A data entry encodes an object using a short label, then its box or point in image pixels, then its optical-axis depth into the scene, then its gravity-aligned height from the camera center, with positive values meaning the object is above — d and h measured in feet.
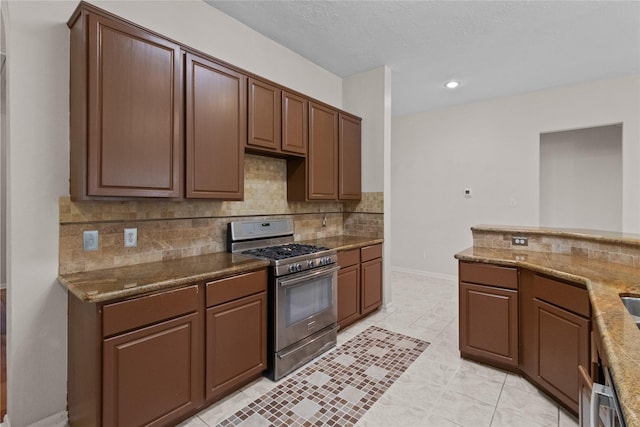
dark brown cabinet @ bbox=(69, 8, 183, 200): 5.62 +1.98
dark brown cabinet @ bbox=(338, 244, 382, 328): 10.22 -2.42
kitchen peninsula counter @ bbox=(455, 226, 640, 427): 2.87 -1.15
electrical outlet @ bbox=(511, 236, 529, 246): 9.02 -0.77
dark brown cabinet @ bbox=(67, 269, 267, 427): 5.02 -2.55
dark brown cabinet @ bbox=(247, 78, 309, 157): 8.52 +2.72
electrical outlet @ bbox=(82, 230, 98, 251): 6.33 -0.55
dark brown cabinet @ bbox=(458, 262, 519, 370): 7.73 -2.56
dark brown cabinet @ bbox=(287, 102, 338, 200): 10.47 +1.70
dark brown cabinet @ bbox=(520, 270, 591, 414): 6.05 -2.52
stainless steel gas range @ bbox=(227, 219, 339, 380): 7.57 -2.09
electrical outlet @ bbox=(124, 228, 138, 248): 6.90 -0.53
